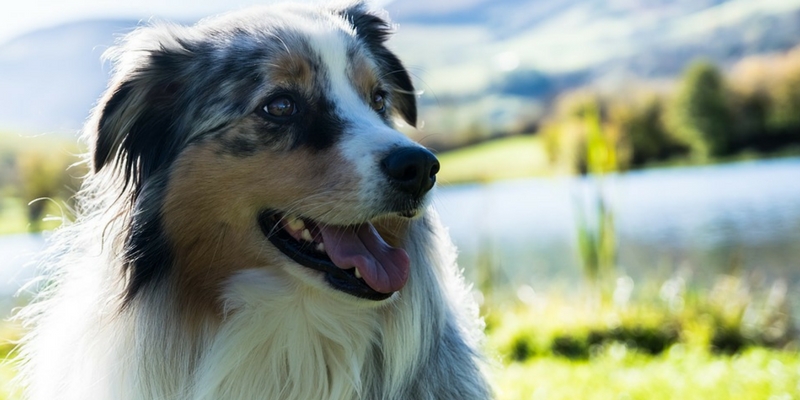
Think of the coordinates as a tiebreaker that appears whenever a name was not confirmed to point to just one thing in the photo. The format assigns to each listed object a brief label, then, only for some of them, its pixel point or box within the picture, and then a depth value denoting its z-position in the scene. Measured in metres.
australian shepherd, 2.63
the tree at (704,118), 24.89
